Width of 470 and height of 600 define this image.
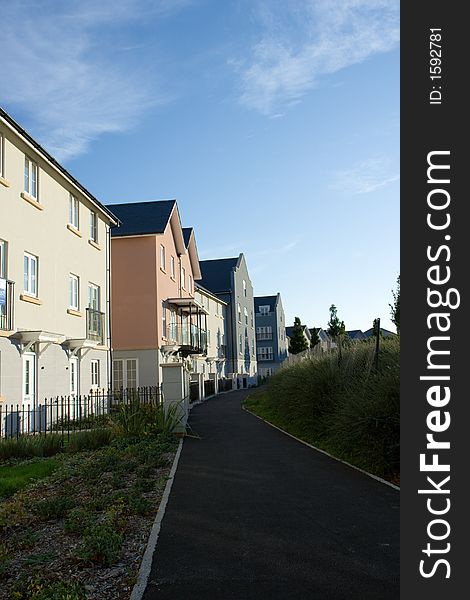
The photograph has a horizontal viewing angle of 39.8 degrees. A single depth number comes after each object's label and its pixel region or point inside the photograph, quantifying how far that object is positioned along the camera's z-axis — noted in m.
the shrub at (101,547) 5.59
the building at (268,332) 84.19
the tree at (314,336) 67.93
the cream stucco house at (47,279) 16.92
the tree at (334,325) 52.90
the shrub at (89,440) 13.62
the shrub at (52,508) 7.49
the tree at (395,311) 19.14
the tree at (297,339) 71.38
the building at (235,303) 60.66
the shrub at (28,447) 12.65
